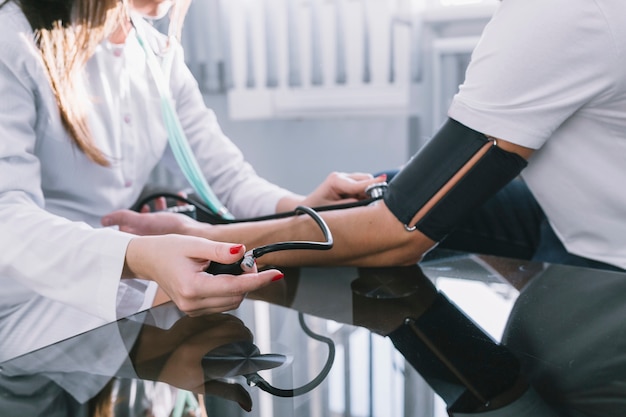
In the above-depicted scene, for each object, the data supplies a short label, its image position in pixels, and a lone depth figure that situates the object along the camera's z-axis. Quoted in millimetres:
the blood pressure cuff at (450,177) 808
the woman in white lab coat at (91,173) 672
